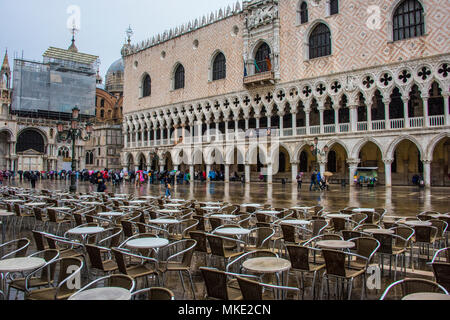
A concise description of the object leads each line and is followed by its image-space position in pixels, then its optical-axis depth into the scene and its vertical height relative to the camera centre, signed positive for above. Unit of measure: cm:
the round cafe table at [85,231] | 545 -93
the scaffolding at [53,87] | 4825 +1306
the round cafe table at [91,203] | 931 -82
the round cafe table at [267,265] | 367 -104
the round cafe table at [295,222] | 644 -95
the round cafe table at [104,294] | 287 -104
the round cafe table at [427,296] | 284 -106
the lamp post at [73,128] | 1638 +228
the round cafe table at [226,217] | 734 -96
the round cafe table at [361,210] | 827 -93
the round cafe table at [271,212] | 812 -95
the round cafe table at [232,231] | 557 -98
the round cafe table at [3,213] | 709 -84
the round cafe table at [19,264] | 358 -99
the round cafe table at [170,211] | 795 -89
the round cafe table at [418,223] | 609 -97
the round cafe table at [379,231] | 551 -98
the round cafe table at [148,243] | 454 -97
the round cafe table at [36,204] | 896 -80
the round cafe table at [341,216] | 725 -94
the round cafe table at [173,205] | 958 -90
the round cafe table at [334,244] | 465 -101
